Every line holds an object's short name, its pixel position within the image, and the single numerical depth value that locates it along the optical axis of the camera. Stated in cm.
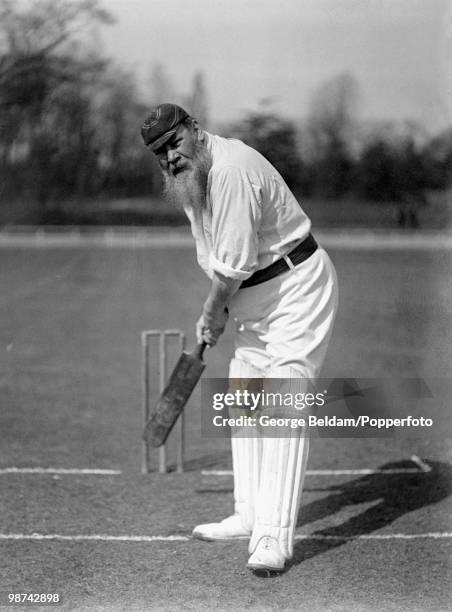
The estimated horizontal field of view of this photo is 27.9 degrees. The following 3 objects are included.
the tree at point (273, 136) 1361
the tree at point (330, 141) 2086
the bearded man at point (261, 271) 340
